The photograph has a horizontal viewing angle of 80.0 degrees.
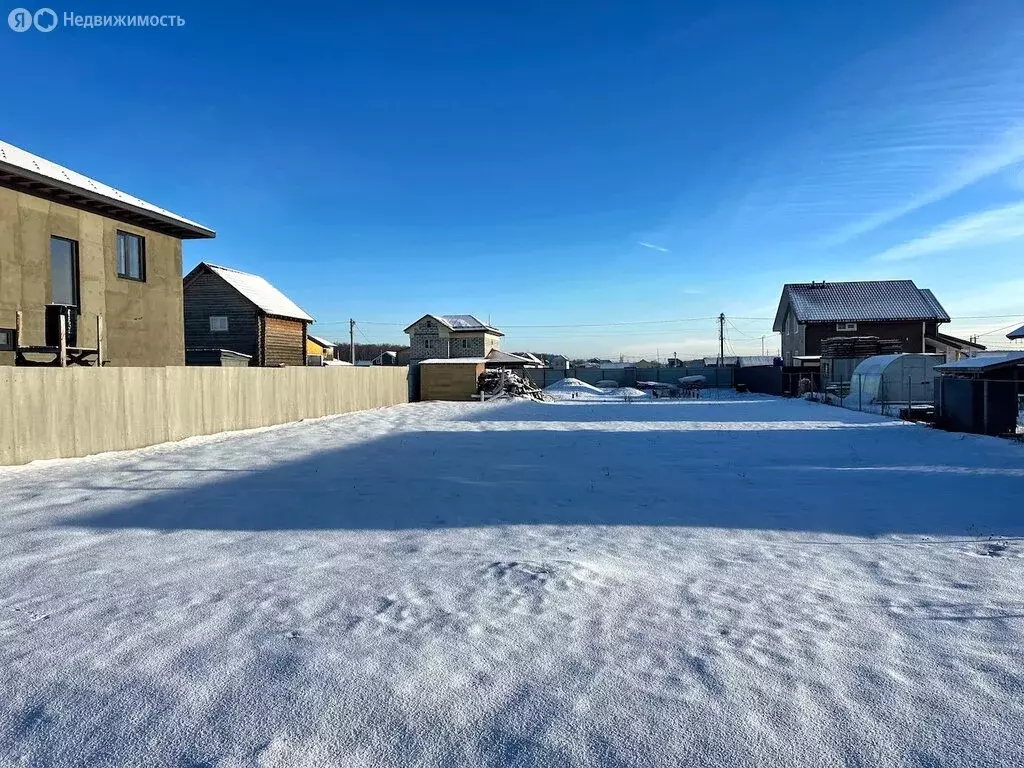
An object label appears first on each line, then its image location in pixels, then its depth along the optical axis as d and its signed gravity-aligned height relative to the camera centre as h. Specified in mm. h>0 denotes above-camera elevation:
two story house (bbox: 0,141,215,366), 12984 +2644
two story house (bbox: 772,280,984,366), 36750 +2981
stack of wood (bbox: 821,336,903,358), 36750 +1058
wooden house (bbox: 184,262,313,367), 25906 +2234
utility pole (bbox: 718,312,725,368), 64225 +3597
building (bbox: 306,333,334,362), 42369 +1454
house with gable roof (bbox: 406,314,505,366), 47625 +2244
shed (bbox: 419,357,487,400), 28328 -669
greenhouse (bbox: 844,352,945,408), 24266 -604
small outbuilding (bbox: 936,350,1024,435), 13375 -745
